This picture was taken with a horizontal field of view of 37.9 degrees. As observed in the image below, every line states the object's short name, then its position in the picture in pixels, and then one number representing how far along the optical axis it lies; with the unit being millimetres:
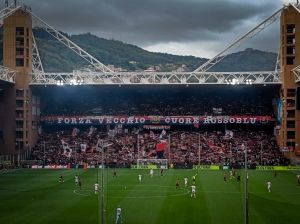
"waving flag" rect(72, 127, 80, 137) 89369
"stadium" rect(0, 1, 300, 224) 67125
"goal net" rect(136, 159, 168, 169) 74625
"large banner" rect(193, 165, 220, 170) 73062
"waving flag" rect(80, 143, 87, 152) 82375
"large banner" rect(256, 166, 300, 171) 71875
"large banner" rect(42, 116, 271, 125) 85875
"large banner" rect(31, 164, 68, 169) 75188
